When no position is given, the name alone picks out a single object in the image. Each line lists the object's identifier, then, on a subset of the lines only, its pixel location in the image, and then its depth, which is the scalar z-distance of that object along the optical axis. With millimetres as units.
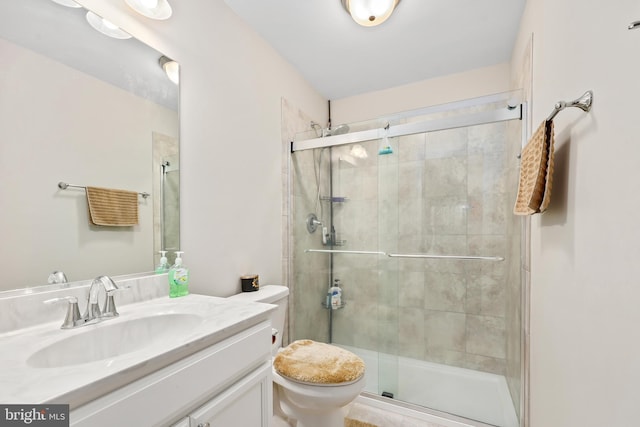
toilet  1297
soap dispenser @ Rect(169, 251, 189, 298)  1271
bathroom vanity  568
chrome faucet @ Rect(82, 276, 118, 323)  953
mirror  894
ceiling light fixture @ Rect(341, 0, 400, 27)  1565
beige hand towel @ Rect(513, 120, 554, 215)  923
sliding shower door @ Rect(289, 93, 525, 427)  1994
